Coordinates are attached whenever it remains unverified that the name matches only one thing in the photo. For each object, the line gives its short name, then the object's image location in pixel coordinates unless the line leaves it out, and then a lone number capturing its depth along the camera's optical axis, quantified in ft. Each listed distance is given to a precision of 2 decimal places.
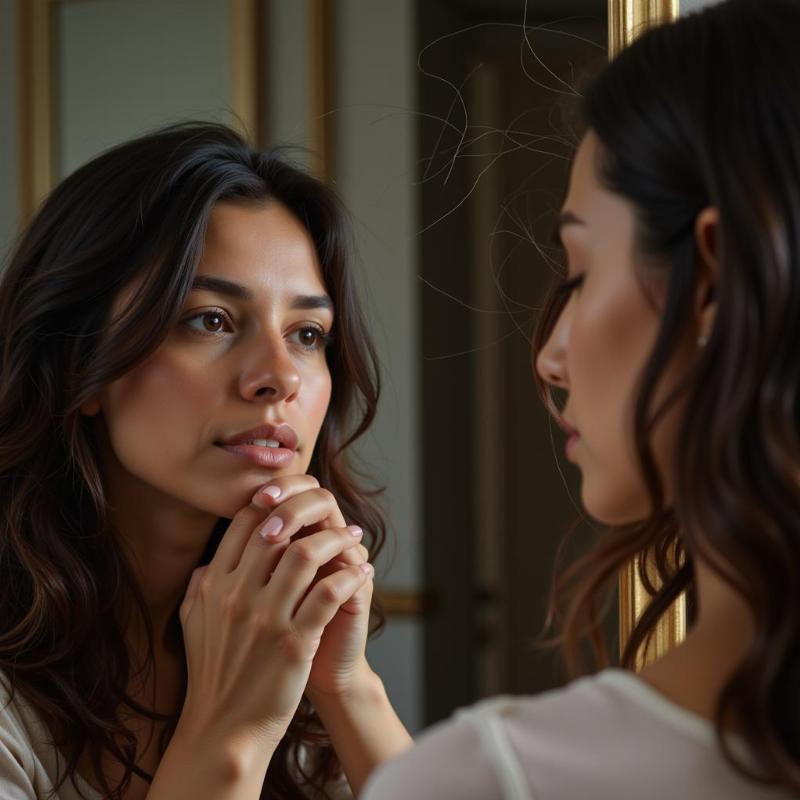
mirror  2.63
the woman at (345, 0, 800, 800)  1.33
